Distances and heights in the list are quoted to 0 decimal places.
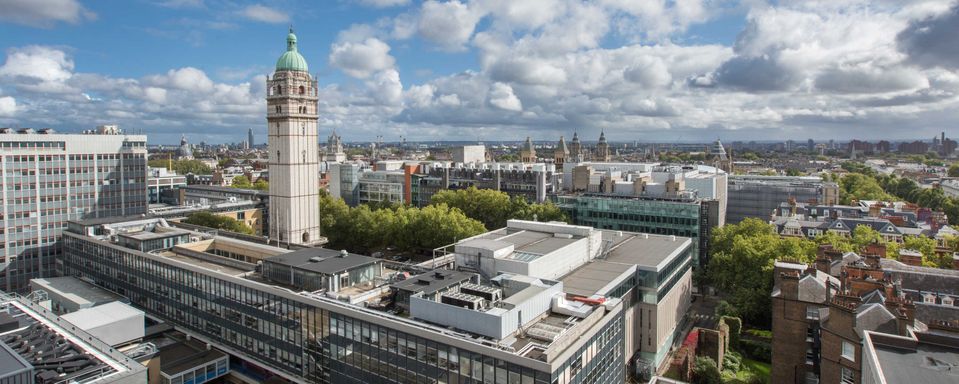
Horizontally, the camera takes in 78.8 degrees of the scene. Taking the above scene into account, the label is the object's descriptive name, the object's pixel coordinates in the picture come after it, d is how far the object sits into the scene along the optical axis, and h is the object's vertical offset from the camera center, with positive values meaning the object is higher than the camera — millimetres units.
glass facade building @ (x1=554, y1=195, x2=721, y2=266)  84875 -8409
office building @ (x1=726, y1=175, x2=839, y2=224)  114688 -7059
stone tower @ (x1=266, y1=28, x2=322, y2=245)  83812 +1604
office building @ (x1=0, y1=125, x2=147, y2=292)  78125 -3886
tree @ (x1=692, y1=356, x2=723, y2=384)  52562 -19167
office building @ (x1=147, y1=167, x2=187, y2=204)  129862 -5823
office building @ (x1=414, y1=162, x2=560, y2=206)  115875 -3907
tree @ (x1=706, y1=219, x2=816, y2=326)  66562 -13014
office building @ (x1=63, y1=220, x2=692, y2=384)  34406 -10439
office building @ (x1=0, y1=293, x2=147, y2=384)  30875 -11241
